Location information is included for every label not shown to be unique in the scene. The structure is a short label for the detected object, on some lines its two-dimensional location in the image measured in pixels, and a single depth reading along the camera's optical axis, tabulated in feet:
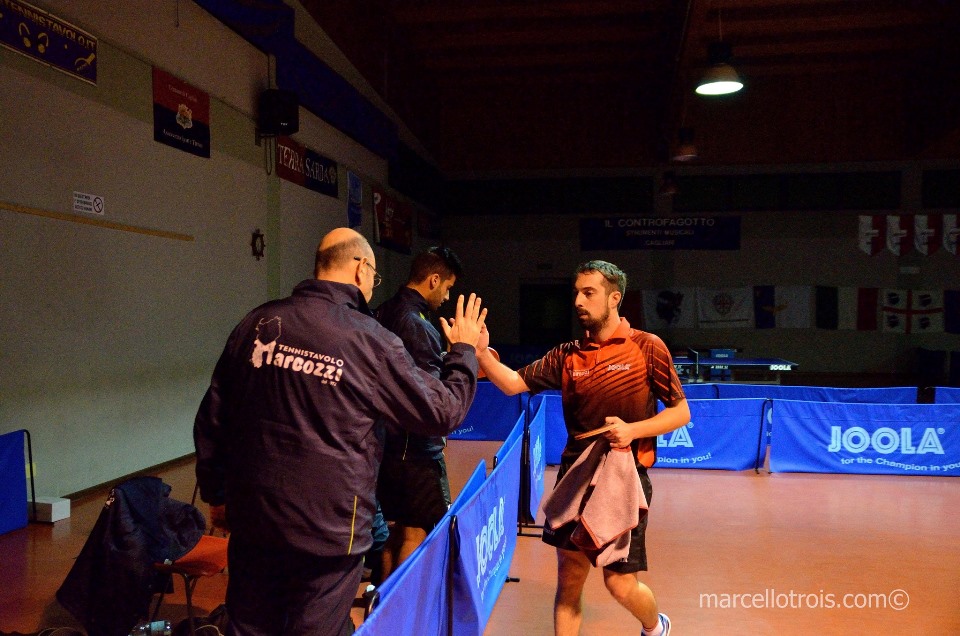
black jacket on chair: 9.97
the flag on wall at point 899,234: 56.03
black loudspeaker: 29.63
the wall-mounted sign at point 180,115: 23.73
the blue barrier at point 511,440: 13.12
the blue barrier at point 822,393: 29.04
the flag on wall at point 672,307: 59.41
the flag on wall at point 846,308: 57.52
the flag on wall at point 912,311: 56.49
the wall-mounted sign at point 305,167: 32.12
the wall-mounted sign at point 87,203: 20.51
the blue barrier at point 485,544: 9.21
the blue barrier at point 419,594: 6.15
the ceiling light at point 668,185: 50.62
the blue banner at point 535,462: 17.38
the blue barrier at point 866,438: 24.27
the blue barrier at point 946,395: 27.73
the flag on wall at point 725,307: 58.90
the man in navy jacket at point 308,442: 6.41
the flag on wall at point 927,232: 55.62
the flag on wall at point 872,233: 56.49
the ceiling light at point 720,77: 31.45
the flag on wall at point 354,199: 39.96
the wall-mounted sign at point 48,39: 17.81
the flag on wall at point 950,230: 55.36
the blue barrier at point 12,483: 17.29
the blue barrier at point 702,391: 29.48
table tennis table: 39.60
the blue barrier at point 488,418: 30.71
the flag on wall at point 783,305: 58.29
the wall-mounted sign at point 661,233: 58.85
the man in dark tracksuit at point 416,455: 10.99
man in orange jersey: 9.86
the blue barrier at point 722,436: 25.38
